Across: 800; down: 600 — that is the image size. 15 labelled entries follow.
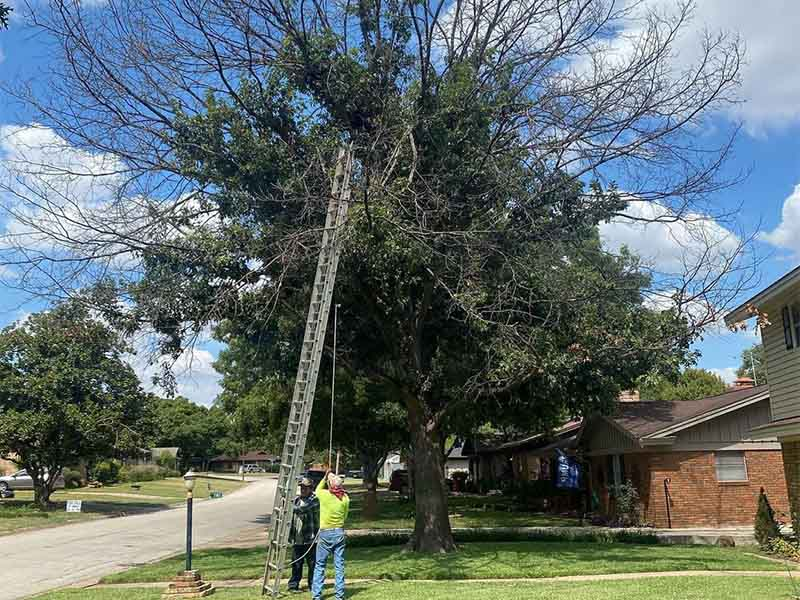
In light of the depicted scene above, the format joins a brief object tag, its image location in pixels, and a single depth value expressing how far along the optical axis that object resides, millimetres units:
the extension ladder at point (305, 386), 10977
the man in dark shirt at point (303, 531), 11766
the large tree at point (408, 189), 14867
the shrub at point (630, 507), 24453
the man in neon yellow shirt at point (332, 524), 10492
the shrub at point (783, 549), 14523
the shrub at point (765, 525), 17469
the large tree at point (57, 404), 33969
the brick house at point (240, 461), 138375
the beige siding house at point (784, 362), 16906
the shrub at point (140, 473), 70875
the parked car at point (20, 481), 59344
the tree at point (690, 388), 58812
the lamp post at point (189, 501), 12156
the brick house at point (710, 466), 23688
